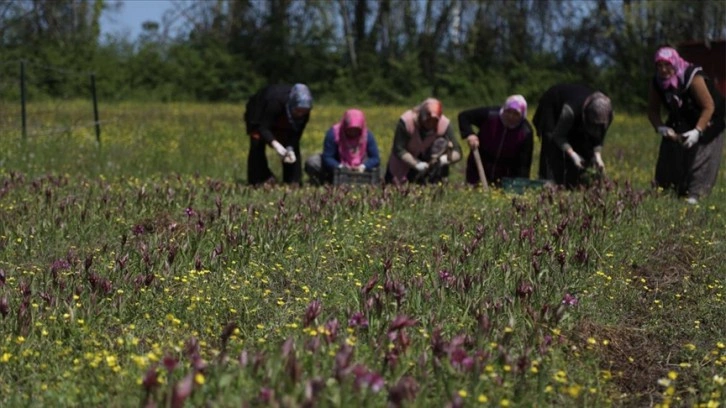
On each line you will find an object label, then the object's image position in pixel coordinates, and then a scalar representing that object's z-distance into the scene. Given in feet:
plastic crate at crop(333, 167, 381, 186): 33.40
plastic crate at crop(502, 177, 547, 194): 31.37
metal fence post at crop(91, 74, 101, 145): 50.37
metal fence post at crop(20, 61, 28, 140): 46.86
